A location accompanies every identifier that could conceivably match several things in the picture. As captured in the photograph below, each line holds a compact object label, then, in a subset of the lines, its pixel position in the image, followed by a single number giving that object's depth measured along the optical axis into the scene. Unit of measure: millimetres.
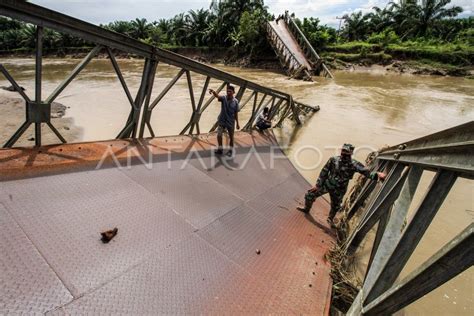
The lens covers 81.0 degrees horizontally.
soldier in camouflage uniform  4055
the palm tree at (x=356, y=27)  34344
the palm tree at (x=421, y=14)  30516
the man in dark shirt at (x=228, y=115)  4930
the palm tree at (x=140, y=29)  42969
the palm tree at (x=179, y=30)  37438
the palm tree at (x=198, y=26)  36341
